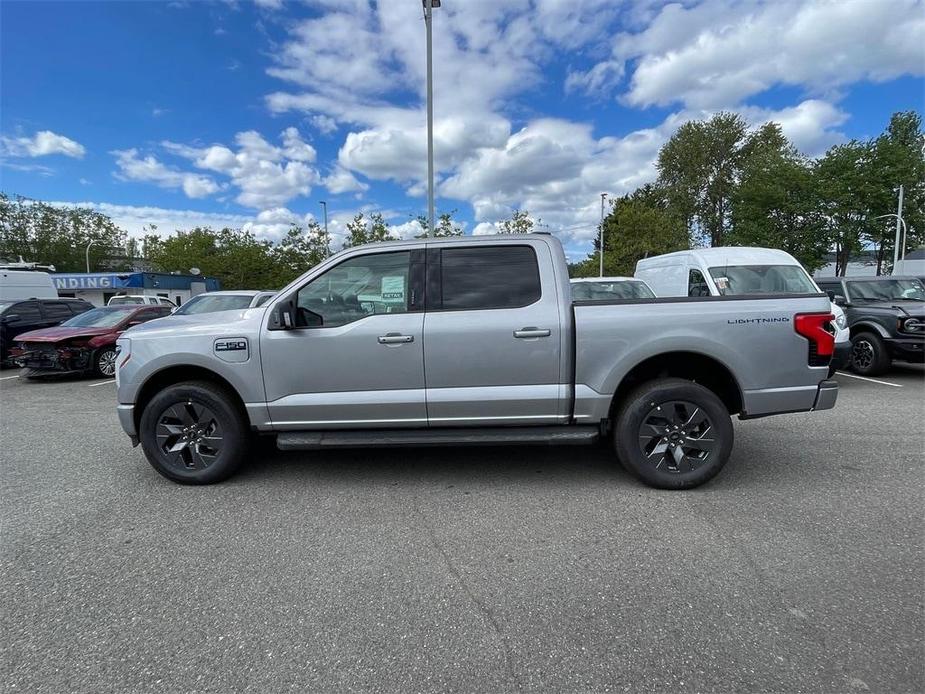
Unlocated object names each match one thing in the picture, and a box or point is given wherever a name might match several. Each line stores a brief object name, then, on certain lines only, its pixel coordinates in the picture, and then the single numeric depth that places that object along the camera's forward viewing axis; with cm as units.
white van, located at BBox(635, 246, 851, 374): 902
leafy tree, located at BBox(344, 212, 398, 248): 2353
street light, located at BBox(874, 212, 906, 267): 2475
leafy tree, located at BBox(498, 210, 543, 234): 2250
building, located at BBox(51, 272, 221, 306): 3062
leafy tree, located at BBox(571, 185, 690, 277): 3328
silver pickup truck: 371
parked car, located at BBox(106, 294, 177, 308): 2203
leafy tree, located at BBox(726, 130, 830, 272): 2730
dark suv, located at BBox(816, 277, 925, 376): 828
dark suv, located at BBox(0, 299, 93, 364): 1145
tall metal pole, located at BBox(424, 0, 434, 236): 1151
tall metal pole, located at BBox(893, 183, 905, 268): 2440
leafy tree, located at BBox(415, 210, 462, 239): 2147
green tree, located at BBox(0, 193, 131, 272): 5141
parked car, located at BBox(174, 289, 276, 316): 1010
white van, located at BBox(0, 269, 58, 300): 1478
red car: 956
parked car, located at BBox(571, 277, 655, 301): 980
